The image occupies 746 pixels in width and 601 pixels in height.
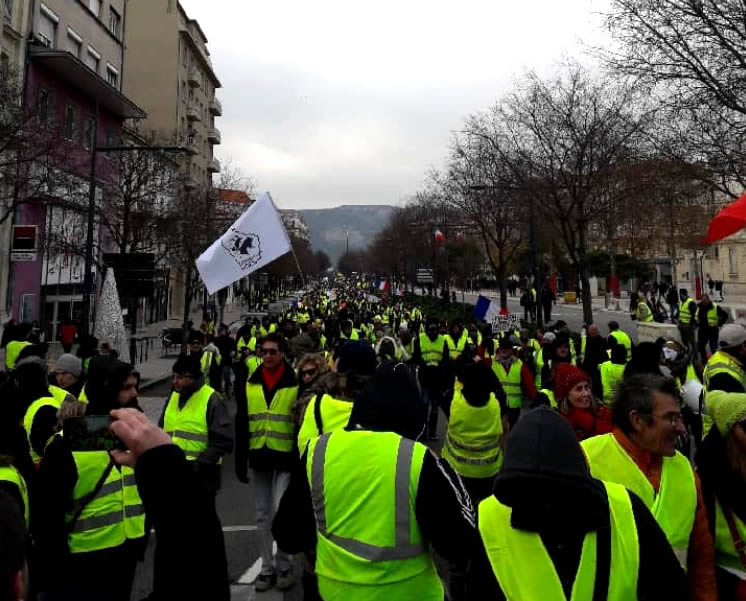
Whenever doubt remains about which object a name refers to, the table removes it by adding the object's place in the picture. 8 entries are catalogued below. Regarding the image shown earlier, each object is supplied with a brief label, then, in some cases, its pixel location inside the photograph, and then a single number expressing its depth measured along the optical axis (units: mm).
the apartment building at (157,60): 47875
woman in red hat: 3984
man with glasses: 2264
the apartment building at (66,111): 23094
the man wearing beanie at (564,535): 1642
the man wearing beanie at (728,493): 2309
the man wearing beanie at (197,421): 4277
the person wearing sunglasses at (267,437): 4672
